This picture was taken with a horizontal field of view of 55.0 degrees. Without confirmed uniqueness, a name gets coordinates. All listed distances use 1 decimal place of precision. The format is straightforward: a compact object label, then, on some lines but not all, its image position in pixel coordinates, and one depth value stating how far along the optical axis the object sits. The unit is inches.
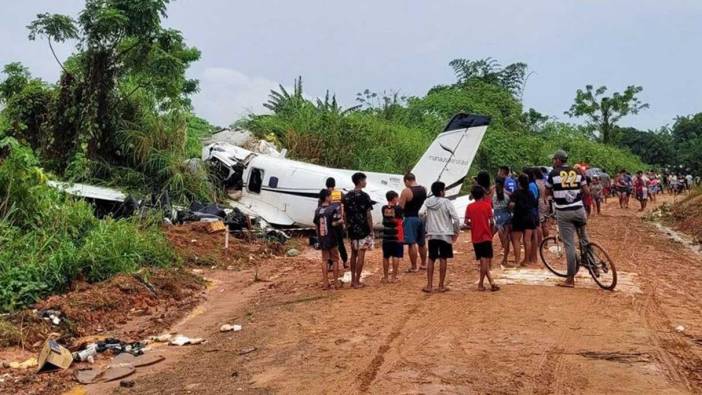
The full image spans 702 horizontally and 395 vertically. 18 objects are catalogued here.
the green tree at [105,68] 691.4
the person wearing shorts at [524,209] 447.2
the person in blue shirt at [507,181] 475.4
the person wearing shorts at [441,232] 366.3
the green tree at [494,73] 1720.0
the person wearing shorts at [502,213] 468.8
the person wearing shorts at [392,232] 394.6
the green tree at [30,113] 727.1
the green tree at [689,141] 2337.6
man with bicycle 370.6
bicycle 372.8
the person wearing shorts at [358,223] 386.3
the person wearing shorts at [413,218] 417.4
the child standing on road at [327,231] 388.8
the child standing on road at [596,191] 926.3
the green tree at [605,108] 2381.9
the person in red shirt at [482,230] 368.5
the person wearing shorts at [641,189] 1106.7
